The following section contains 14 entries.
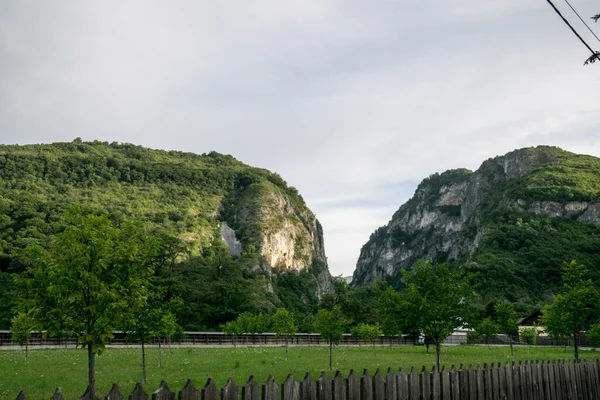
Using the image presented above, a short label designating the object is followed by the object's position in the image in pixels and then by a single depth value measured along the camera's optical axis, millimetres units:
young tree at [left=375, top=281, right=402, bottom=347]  24092
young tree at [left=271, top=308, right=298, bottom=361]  42688
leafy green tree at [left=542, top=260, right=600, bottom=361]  26703
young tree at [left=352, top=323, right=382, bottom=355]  48775
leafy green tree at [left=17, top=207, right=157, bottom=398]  12273
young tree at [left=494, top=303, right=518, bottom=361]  52031
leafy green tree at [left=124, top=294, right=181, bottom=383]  22109
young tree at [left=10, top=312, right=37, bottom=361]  30156
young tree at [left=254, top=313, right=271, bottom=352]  57794
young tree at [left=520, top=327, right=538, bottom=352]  60844
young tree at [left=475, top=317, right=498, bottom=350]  57688
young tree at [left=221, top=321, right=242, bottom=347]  54369
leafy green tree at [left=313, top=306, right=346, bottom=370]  34062
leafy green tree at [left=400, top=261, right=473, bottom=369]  22312
